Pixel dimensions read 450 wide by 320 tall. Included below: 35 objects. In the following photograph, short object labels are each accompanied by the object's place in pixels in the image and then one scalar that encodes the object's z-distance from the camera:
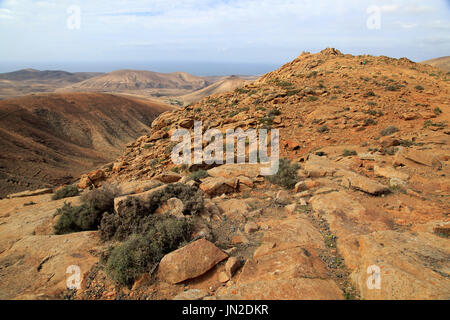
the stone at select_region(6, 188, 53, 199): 11.06
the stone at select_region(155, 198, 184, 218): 4.75
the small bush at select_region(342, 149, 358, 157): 8.05
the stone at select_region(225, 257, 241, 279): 3.29
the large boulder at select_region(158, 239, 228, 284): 3.29
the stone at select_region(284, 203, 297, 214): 5.15
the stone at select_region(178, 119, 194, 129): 13.18
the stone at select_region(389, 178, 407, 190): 5.72
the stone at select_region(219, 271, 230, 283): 3.23
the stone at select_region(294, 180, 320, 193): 6.06
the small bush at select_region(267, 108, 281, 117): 11.74
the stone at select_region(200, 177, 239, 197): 6.16
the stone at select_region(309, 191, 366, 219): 4.83
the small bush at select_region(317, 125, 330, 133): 10.27
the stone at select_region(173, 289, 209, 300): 2.91
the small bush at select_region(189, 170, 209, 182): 6.94
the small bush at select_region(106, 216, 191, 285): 3.37
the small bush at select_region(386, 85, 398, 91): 13.23
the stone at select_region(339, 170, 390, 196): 5.42
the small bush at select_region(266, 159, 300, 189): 6.34
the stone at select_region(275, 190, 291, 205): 5.55
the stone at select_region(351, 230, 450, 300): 2.51
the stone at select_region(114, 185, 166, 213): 4.75
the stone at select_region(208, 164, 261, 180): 7.04
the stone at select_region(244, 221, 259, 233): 4.48
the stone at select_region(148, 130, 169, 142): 13.74
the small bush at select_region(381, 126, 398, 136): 9.37
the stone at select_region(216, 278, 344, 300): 2.68
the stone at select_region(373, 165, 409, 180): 6.20
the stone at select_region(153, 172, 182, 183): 7.46
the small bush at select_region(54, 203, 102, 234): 5.12
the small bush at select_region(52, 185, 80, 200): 8.92
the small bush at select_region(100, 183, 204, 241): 4.44
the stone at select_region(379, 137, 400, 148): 8.16
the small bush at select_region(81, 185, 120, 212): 5.25
